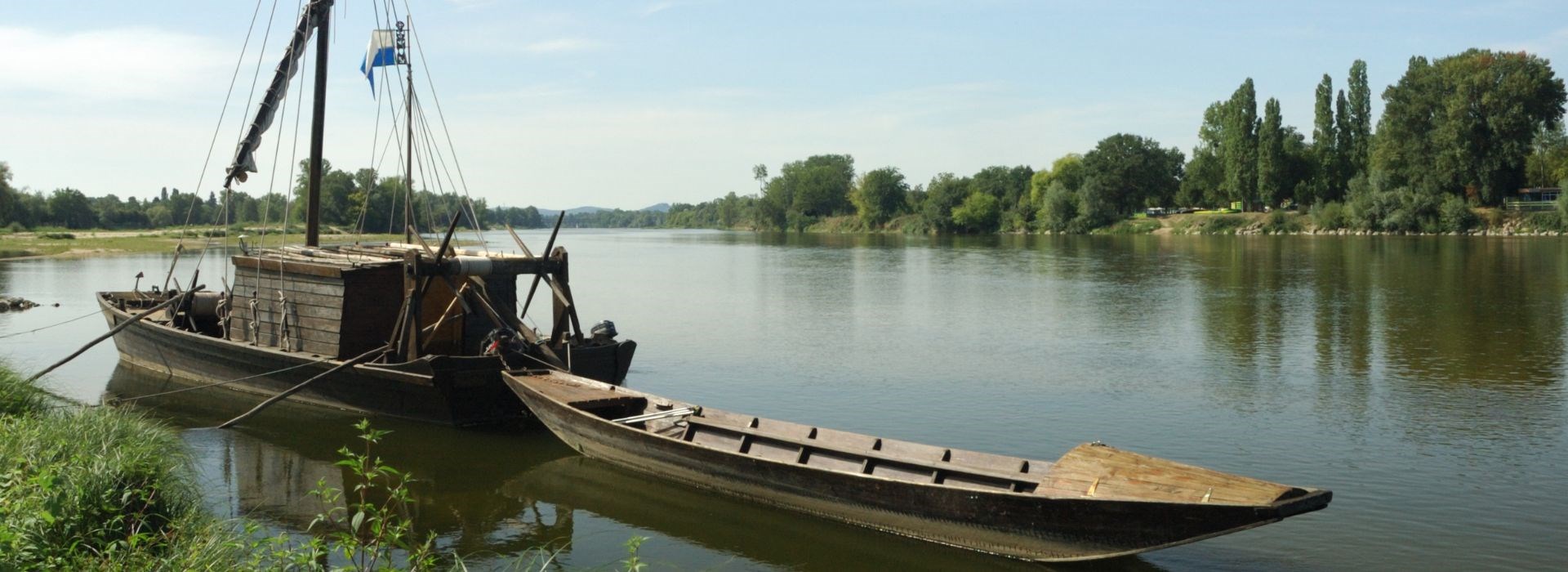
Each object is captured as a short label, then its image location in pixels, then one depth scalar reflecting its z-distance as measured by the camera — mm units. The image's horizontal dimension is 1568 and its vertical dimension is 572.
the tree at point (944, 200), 147000
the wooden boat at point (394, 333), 17109
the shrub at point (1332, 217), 95188
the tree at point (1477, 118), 86375
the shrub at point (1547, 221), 81706
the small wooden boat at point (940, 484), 9656
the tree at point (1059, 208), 125875
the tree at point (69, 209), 116438
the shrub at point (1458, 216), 85875
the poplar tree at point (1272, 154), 102688
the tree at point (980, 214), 141250
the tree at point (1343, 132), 105625
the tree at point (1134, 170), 126562
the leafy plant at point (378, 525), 7367
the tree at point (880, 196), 163250
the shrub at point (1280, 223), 100562
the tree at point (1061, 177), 137375
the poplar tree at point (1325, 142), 103562
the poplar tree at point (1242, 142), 105312
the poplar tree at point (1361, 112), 104625
